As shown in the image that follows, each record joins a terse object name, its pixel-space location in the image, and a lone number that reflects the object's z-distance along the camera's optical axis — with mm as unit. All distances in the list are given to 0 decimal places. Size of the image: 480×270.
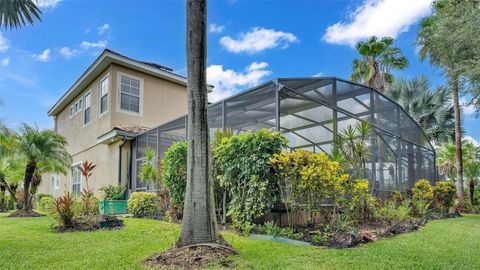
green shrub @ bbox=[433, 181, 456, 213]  13695
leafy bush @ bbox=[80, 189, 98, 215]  9539
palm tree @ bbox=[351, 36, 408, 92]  18703
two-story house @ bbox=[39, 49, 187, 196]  15742
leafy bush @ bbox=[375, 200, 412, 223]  9391
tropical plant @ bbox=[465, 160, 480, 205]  17500
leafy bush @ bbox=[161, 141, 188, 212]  9867
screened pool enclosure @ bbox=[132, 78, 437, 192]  9891
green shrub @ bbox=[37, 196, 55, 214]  15978
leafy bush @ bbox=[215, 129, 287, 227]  7527
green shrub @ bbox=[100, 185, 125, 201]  14695
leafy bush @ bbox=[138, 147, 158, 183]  12562
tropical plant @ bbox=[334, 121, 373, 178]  9219
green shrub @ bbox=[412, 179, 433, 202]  12734
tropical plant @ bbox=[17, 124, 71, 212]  13758
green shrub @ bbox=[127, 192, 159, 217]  11930
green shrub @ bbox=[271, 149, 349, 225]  7059
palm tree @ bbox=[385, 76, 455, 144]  20844
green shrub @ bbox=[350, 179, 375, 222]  7941
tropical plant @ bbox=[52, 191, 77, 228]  8547
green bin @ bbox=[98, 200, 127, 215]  13343
